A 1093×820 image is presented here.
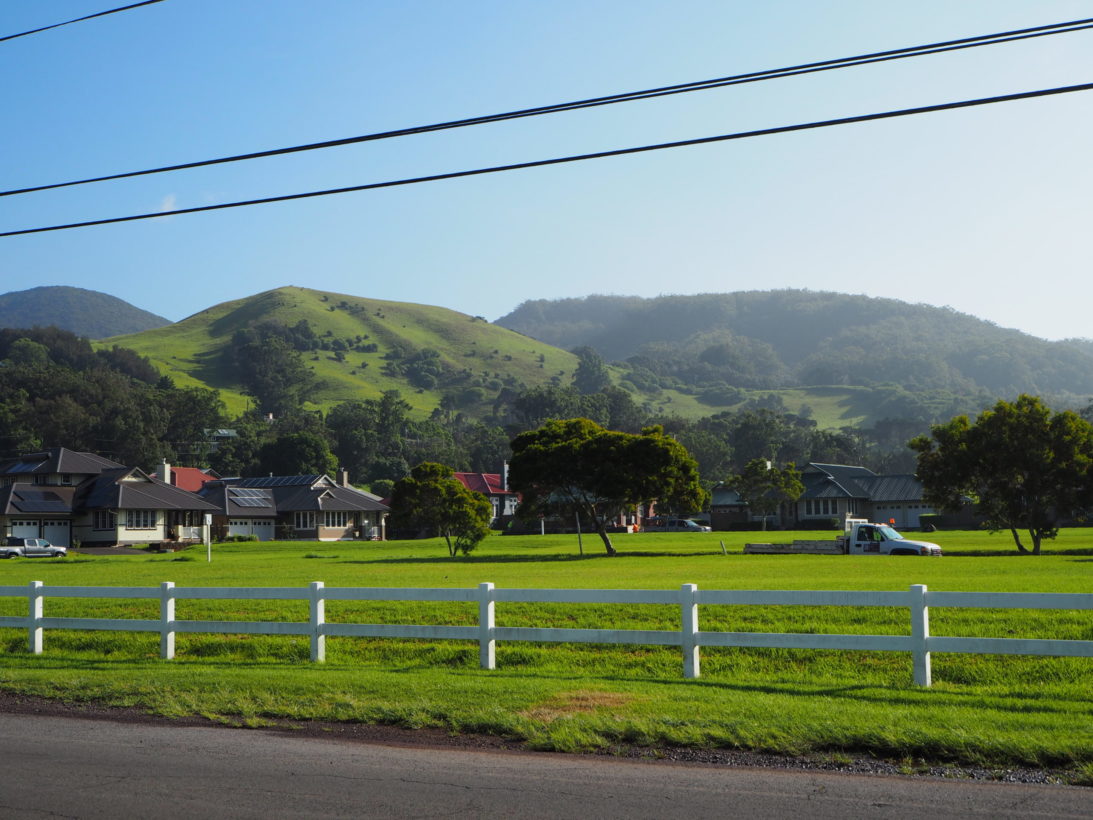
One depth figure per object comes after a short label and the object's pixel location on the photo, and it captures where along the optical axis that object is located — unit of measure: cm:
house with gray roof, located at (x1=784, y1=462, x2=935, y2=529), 10981
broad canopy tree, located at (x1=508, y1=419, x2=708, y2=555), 5544
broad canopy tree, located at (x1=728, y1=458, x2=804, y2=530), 9331
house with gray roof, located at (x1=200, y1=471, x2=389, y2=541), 10131
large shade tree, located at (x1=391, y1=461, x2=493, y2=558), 5431
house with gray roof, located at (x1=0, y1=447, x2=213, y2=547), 8450
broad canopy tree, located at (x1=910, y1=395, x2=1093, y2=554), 4847
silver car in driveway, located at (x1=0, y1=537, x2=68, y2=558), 6906
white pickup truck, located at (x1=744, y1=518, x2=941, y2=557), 4850
